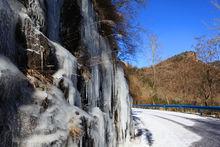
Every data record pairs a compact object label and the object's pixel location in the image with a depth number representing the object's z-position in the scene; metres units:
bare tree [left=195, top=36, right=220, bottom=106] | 17.86
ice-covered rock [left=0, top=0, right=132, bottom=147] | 1.68
